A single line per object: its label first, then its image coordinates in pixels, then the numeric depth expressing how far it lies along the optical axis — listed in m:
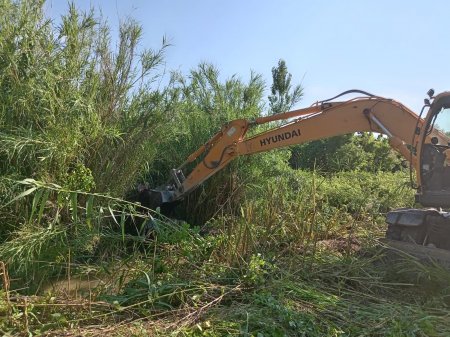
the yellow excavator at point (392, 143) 5.67
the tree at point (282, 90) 16.00
